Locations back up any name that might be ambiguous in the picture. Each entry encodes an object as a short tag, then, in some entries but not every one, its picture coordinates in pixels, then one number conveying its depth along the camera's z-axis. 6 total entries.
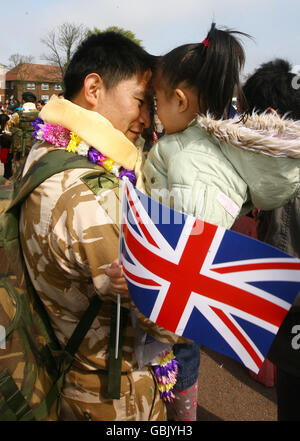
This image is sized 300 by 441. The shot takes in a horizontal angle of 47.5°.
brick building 43.55
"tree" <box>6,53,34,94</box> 41.52
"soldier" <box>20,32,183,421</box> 1.18
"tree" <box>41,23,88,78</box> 22.52
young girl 1.20
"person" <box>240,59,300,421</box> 1.63
